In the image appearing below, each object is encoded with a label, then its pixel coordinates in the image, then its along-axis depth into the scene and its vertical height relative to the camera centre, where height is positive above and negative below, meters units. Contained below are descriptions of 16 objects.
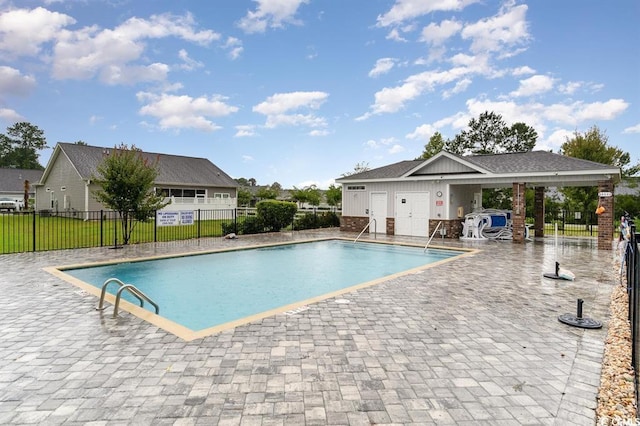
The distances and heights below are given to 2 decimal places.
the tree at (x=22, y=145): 55.78 +9.92
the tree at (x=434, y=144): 29.24 +5.20
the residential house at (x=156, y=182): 24.53 +1.94
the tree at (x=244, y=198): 40.06 +1.05
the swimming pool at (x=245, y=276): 6.79 -1.77
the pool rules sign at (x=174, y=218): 13.62 -0.43
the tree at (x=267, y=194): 40.91 +1.51
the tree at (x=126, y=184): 11.67 +0.76
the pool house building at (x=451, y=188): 13.09 +0.87
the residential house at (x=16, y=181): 37.84 +2.83
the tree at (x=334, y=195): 31.51 +1.07
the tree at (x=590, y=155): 21.70 +3.34
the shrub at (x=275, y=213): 17.92 -0.30
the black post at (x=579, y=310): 4.71 -1.38
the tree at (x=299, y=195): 38.97 +1.32
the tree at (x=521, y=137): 32.72 +6.43
